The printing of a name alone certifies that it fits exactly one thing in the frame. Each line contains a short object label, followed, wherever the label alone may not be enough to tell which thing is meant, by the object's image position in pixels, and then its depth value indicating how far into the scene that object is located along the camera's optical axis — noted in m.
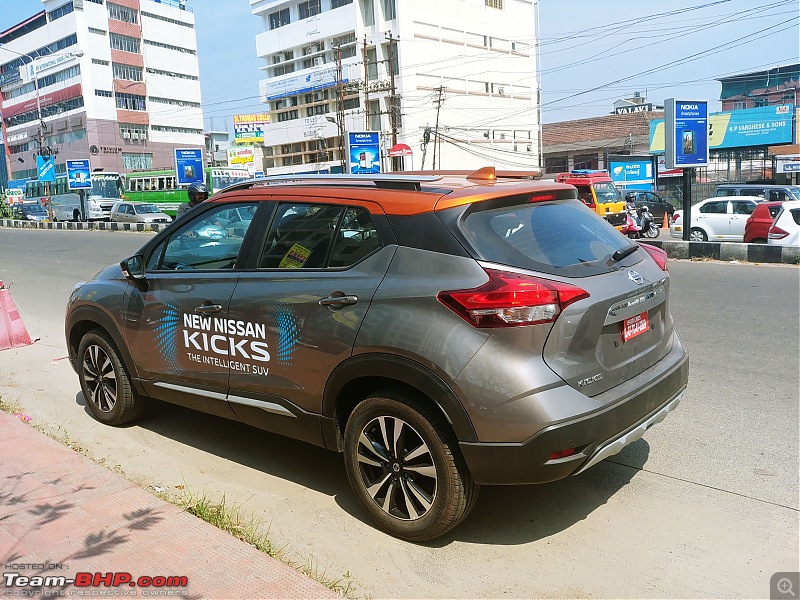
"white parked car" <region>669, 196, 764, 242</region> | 18.91
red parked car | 15.45
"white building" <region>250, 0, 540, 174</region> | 70.19
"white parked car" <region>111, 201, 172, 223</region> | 34.59
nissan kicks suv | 3.01
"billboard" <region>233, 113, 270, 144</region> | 103.25
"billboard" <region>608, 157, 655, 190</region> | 39.88
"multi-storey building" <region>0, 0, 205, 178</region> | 86.50
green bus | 43.72
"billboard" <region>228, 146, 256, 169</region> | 96.88
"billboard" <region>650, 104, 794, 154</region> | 42.38
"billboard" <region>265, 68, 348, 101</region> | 75.56
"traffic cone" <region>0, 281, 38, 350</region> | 7.93
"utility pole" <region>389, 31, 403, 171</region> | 59.26
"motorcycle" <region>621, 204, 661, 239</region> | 21.75
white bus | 49.44
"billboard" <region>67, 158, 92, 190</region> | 46.38
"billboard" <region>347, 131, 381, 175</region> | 32.38
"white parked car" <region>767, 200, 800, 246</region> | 13.75
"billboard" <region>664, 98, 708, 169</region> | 16.92
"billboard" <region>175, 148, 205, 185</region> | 39.91
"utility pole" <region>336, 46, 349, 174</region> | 50.30
